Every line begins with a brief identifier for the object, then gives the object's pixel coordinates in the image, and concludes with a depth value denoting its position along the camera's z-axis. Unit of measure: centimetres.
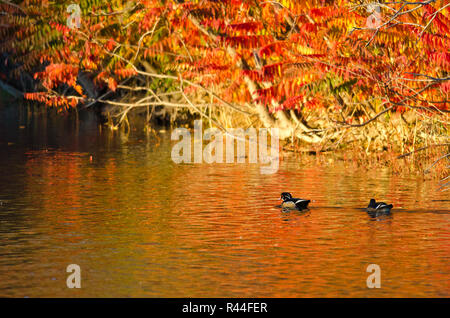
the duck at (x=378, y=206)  1564
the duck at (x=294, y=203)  1622
